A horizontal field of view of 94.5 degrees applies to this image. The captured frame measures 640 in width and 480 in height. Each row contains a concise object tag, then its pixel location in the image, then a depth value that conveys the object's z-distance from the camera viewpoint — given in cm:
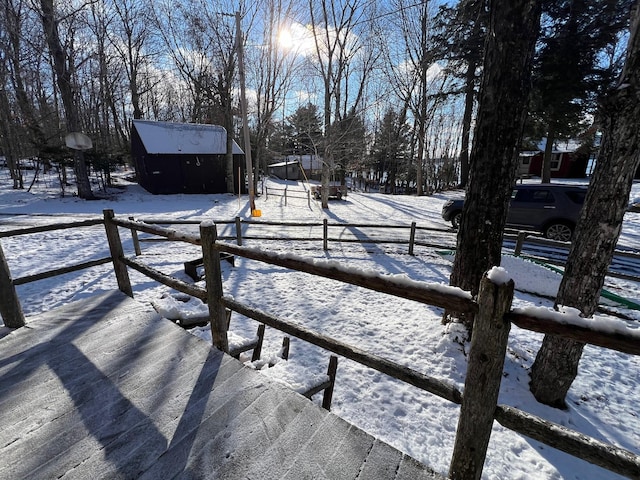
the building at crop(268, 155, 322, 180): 4828
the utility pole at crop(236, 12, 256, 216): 1165
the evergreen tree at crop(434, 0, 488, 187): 1638
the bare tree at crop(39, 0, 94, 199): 1327
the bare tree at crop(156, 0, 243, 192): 1789
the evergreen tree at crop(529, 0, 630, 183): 1241
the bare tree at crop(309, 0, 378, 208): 1509
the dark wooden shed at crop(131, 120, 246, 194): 2038
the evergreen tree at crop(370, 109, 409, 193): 3350
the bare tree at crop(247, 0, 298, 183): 1915
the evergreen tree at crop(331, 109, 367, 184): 1617
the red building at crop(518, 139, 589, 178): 3259
